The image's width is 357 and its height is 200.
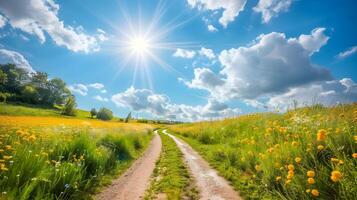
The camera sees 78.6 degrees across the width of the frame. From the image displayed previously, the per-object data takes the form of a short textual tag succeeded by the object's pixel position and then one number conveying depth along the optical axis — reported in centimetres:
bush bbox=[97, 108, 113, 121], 11050
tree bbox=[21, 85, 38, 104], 7938
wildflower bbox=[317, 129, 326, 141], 484
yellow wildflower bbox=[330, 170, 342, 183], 352
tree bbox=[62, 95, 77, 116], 8706
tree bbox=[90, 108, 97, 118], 11336
